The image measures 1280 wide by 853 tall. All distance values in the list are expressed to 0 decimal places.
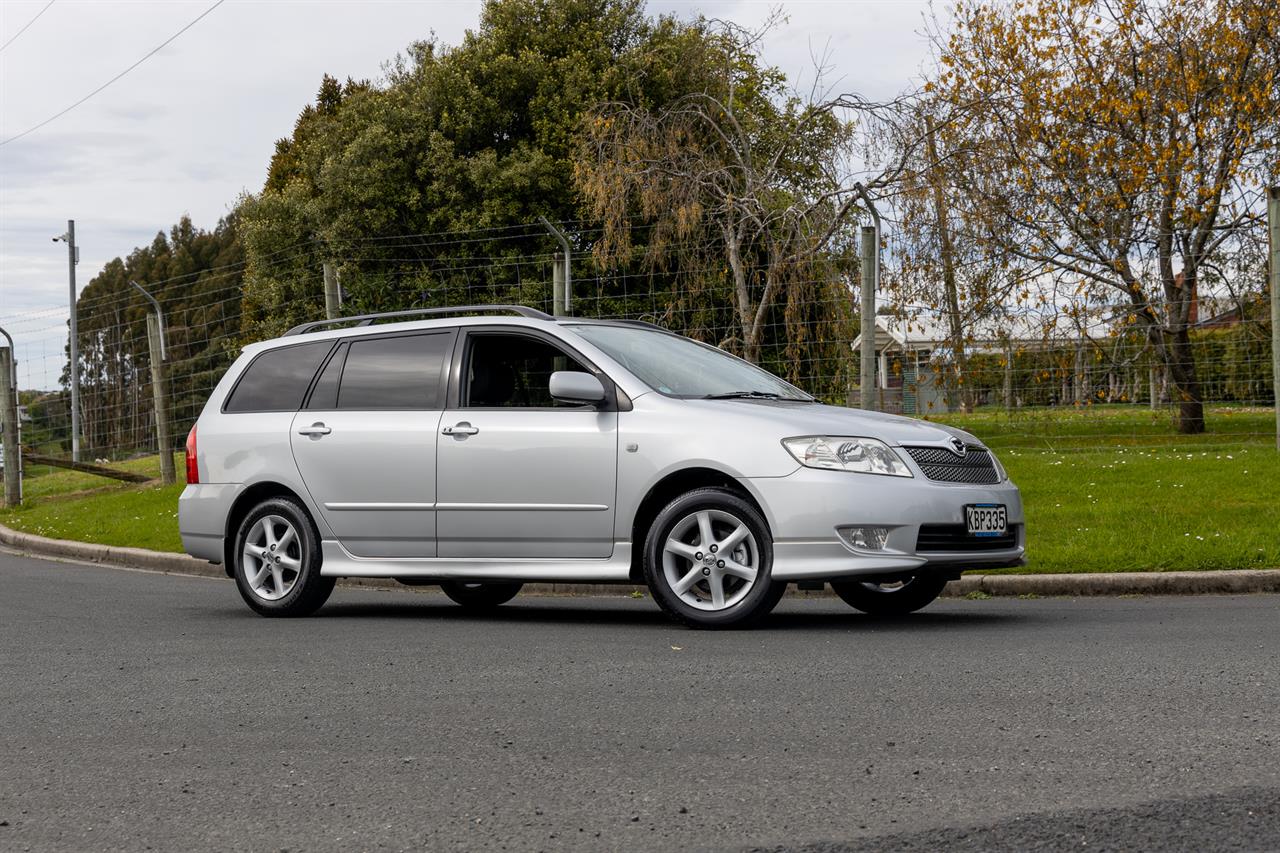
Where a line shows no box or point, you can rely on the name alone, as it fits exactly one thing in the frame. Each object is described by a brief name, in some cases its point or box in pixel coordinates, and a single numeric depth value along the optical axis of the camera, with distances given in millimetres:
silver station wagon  7461
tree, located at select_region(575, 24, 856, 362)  20859
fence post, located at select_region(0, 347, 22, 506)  22109
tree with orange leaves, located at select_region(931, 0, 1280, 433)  23828
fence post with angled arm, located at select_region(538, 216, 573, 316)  14508
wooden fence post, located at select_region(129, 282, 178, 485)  19078
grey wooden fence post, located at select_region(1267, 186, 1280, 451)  13570
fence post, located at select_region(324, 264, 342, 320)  16609
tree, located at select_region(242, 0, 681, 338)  33875
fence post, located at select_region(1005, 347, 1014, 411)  18009
